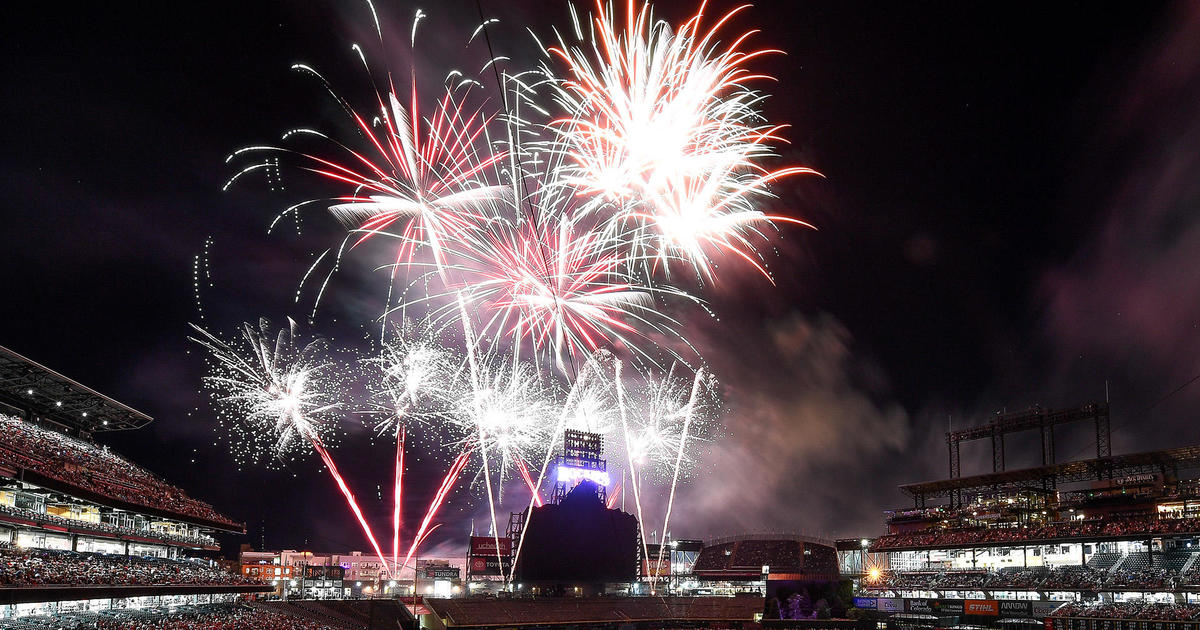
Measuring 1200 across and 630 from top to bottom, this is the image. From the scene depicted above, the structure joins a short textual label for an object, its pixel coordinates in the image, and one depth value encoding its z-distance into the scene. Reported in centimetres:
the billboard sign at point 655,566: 7700
